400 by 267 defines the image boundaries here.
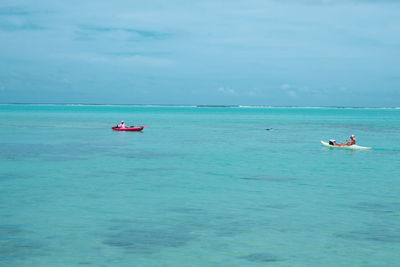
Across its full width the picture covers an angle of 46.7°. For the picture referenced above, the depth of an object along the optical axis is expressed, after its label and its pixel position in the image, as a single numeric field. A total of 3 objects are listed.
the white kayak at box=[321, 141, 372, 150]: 36.28
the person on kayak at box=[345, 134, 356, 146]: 36.28
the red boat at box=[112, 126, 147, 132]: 54.17
